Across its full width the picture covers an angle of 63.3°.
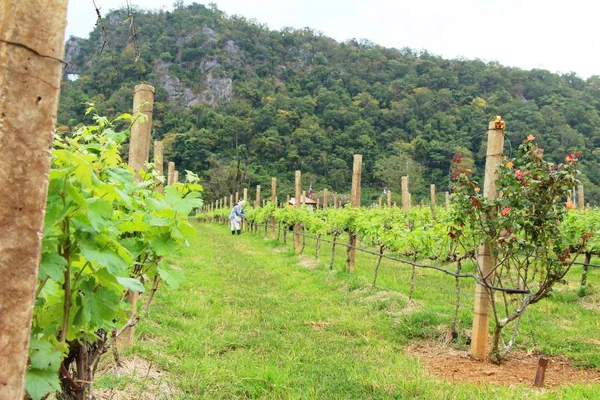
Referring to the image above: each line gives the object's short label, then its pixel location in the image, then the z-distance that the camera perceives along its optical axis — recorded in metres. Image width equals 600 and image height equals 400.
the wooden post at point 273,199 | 17.53
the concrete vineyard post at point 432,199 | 14.92
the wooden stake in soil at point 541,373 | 3.63
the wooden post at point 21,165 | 0.96
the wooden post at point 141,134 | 3.43
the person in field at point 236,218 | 19.67
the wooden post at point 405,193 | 13.53
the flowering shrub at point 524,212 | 4.03
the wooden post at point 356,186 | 9.56
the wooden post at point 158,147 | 6.57
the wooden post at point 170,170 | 11.81
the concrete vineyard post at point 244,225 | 24.67
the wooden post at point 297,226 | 13.02
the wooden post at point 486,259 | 4.34
